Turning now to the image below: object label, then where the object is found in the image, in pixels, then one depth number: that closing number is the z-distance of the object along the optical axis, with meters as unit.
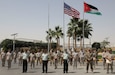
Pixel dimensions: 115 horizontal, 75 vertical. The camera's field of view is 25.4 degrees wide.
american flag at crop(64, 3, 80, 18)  30.22
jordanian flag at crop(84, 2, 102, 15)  31.63
